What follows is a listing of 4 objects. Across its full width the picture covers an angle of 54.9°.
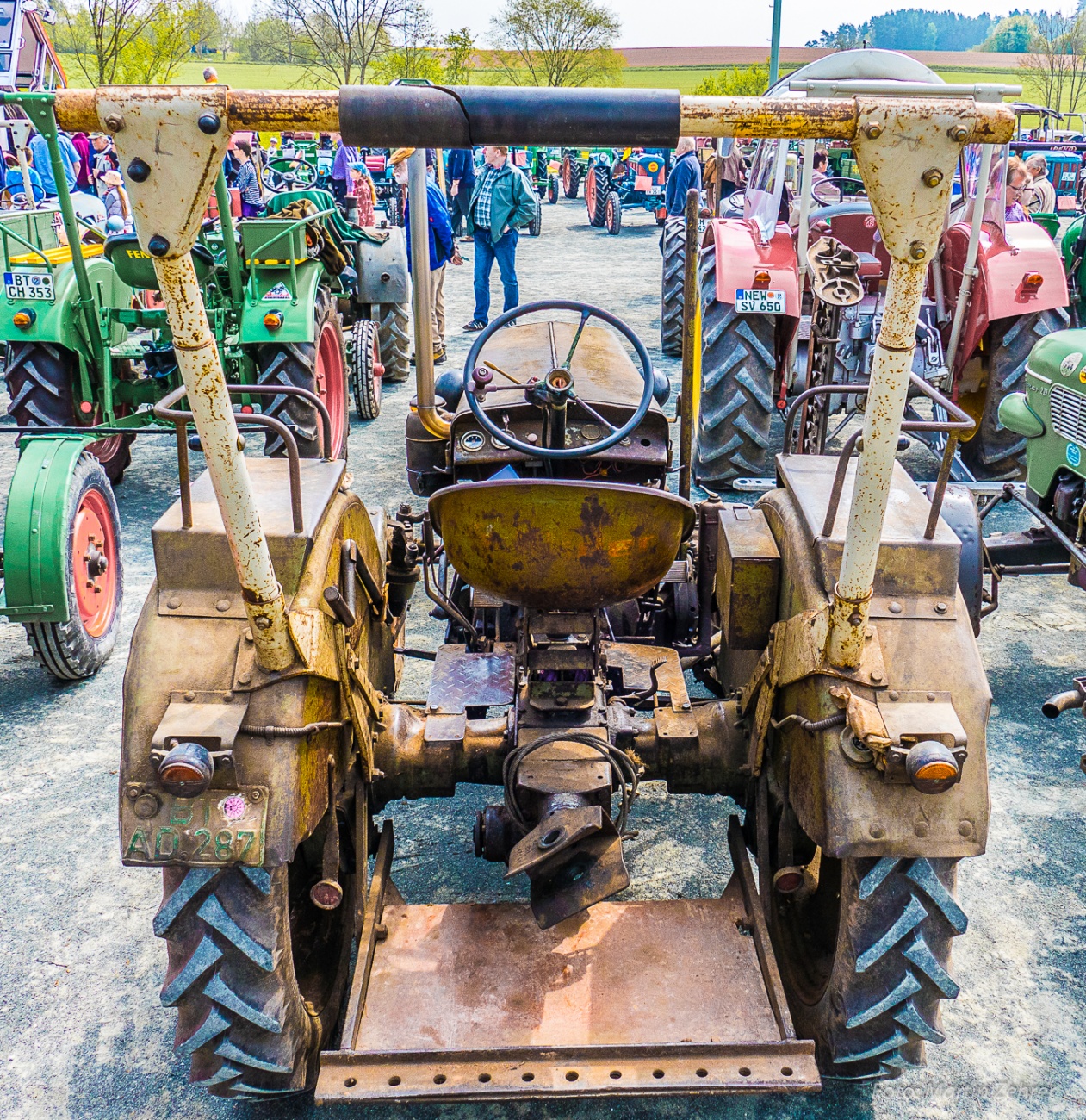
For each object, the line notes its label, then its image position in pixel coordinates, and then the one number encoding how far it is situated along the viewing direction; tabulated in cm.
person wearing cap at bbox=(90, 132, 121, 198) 1389
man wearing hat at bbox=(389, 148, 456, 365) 803
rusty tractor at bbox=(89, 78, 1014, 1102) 163
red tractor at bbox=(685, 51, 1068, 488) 588
